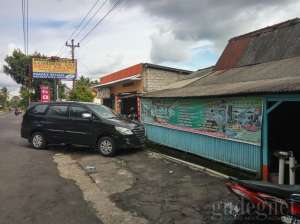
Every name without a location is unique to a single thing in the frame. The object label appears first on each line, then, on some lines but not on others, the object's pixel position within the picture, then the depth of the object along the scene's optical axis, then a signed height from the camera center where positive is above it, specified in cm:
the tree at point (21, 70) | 3321 +565
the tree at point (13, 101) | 9849 +276
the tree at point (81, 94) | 1923 +117
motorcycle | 210 -96
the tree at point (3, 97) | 7491 +351
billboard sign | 2188 +392
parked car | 741 -71
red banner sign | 2083 +134
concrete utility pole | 2143 +591
